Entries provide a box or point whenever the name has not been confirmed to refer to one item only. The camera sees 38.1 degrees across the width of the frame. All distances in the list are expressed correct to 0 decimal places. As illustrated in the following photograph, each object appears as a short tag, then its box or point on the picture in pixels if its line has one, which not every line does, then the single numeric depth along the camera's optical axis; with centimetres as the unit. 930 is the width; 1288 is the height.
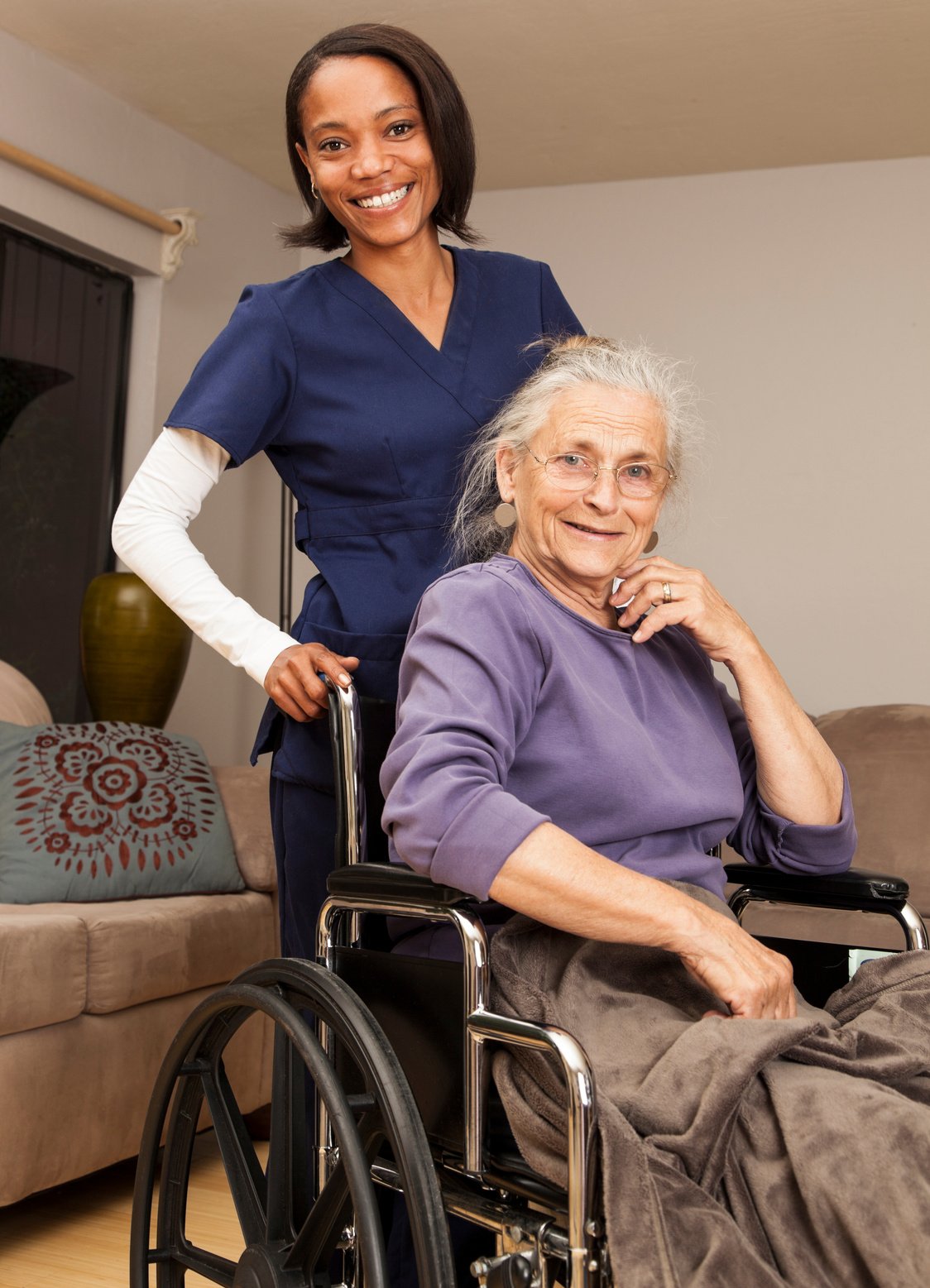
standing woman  161
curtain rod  354
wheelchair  113
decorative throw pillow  271
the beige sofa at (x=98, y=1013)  227
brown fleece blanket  97
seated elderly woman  100
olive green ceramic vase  370
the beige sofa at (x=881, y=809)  304
